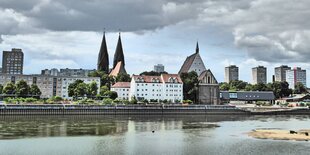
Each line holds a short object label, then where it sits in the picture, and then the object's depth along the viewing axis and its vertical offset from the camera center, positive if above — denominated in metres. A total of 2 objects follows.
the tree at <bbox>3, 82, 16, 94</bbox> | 121.19 +2.29
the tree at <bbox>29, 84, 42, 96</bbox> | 125.55 +2.02
